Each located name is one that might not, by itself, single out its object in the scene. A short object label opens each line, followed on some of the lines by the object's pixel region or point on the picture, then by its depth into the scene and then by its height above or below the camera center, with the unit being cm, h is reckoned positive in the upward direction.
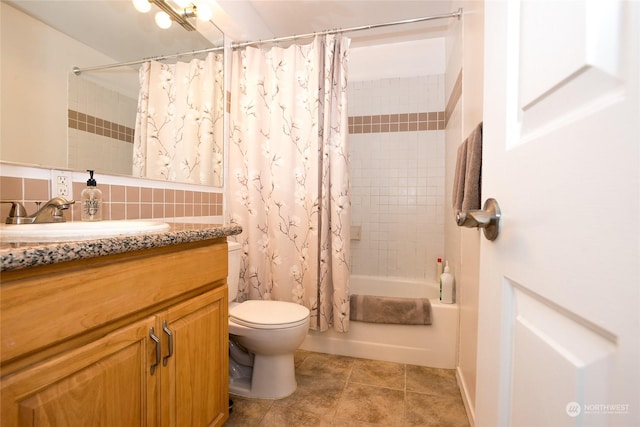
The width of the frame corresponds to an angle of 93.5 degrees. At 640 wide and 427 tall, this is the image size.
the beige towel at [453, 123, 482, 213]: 118 +14
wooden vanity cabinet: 58 -35
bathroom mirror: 100 +46
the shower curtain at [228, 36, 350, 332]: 188 +19
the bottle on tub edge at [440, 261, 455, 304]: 192 -53
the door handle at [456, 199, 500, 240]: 52 -2
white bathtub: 186 -88
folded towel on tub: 188 -66
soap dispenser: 116 +0
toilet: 148 -69
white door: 26 -1
